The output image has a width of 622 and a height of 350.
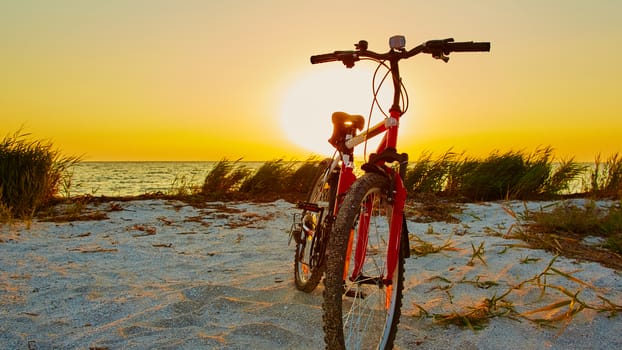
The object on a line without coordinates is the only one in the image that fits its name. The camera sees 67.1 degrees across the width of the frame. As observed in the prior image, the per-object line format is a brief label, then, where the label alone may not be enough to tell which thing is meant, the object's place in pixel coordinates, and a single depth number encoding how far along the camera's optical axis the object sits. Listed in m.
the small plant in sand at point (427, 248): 4.31
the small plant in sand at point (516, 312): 2.72
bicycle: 2.00
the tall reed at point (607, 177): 8.16
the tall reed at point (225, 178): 9.15
